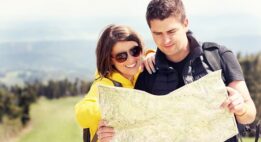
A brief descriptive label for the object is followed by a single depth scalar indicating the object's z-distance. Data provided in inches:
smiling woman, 161.3
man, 153.2
